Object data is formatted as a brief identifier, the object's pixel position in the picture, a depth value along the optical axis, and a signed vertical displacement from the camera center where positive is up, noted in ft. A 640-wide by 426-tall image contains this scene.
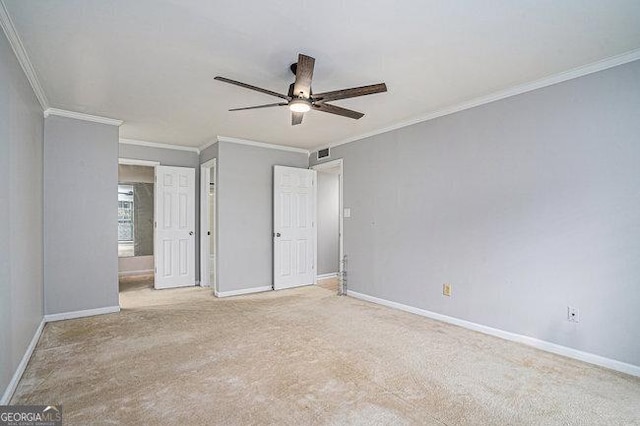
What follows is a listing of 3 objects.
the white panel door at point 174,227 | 17.70 -0.57
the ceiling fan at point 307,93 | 7.48 +3.09
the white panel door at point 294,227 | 17.74 -0.63
